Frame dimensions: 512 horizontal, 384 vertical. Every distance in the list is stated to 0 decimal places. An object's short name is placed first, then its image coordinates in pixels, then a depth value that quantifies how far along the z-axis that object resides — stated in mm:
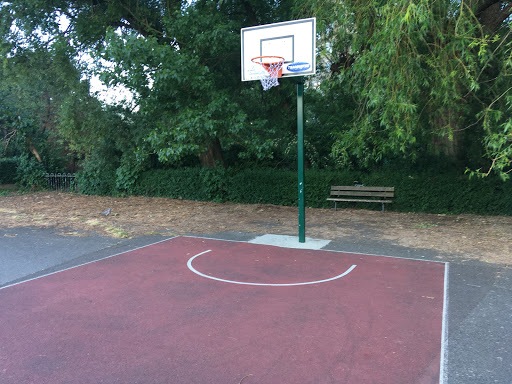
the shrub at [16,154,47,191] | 20359
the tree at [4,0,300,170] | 11367
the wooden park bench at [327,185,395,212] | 12625
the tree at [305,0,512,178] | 7828
